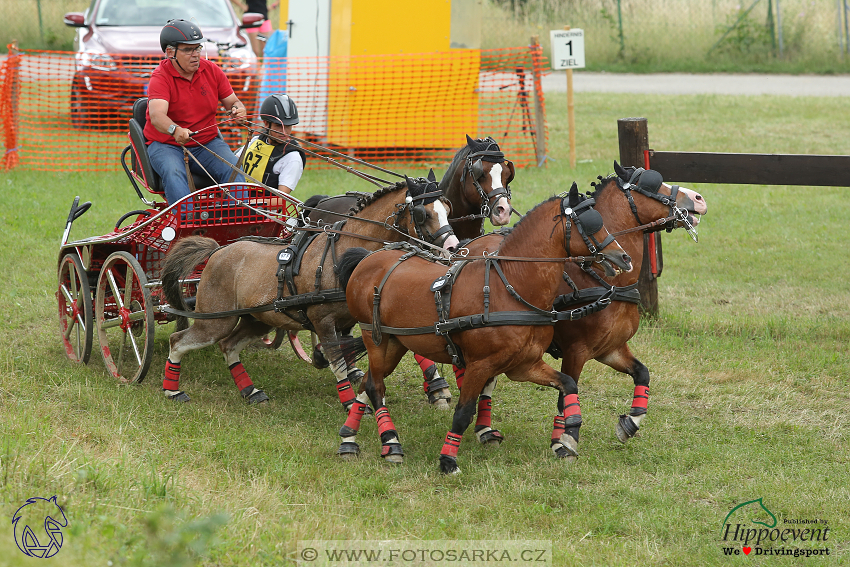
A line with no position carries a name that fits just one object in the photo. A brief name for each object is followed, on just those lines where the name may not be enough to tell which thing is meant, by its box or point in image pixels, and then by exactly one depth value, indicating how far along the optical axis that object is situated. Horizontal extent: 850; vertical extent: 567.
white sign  27.19
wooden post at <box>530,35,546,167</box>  28.70
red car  28.86
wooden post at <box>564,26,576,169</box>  28.30
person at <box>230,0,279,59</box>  38.59
